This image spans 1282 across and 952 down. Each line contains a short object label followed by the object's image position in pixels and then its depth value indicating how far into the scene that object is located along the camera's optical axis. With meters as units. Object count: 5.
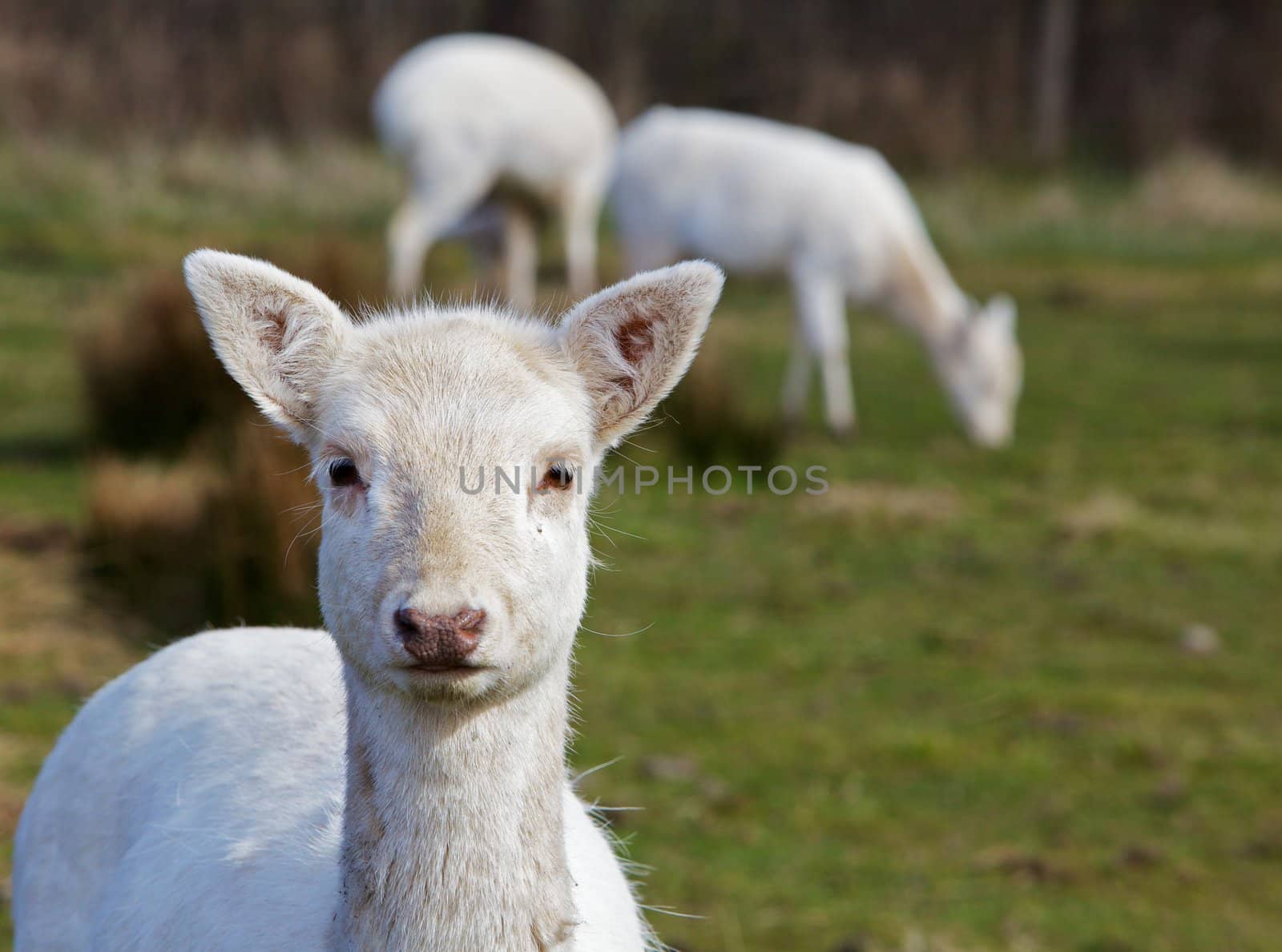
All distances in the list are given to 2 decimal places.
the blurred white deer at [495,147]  24.70
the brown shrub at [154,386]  17.16
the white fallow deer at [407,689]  4.52
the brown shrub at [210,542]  12.62
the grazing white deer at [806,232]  22.81
